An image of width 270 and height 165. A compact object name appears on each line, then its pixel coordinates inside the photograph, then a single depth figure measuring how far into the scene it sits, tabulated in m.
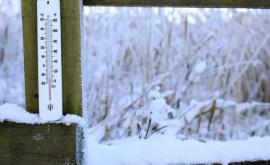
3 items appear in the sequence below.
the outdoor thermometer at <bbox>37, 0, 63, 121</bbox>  0.97
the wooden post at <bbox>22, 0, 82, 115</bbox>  1.00
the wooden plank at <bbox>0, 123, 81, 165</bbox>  1.00
